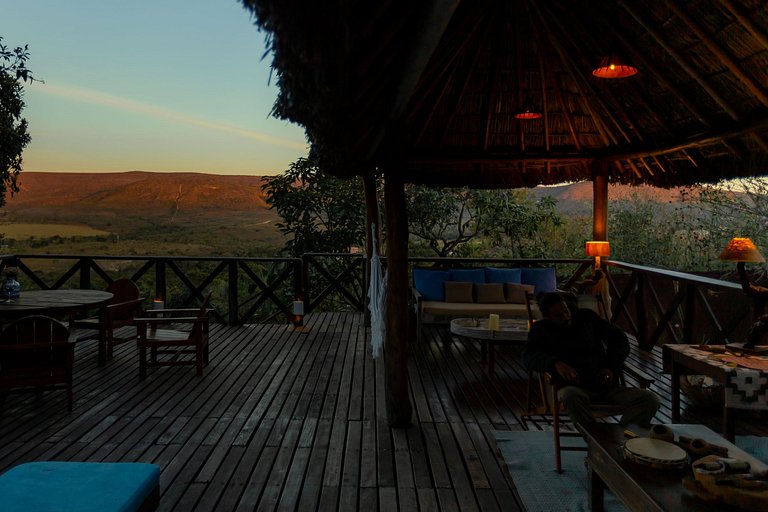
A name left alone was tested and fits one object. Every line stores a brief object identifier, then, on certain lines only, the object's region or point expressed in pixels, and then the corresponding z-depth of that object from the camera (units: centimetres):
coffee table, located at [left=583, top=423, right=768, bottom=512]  196
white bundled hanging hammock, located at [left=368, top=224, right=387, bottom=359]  433
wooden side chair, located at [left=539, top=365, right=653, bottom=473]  316
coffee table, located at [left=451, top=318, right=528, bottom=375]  522
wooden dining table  477
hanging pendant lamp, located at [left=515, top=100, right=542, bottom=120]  597
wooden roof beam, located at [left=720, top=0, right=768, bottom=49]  397
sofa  674
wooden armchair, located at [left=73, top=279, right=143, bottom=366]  559
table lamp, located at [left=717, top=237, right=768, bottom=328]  402
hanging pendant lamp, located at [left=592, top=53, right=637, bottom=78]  438
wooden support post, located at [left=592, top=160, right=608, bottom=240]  759
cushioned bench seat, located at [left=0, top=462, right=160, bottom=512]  206
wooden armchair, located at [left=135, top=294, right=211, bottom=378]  510
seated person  312
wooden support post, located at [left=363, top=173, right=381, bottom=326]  533
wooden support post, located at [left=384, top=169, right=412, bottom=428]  390
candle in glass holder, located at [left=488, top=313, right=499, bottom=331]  528
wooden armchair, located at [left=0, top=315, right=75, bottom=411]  407
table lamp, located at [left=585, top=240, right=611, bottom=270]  729
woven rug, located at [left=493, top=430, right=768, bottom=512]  279
